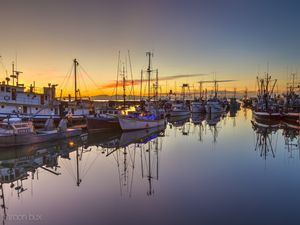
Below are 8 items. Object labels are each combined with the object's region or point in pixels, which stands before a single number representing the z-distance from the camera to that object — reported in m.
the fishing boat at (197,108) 71.62
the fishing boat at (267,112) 43.27
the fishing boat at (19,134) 19.25
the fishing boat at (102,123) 30.19
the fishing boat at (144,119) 30.81
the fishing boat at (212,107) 73.12
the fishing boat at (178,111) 59.81
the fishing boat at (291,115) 38.33
